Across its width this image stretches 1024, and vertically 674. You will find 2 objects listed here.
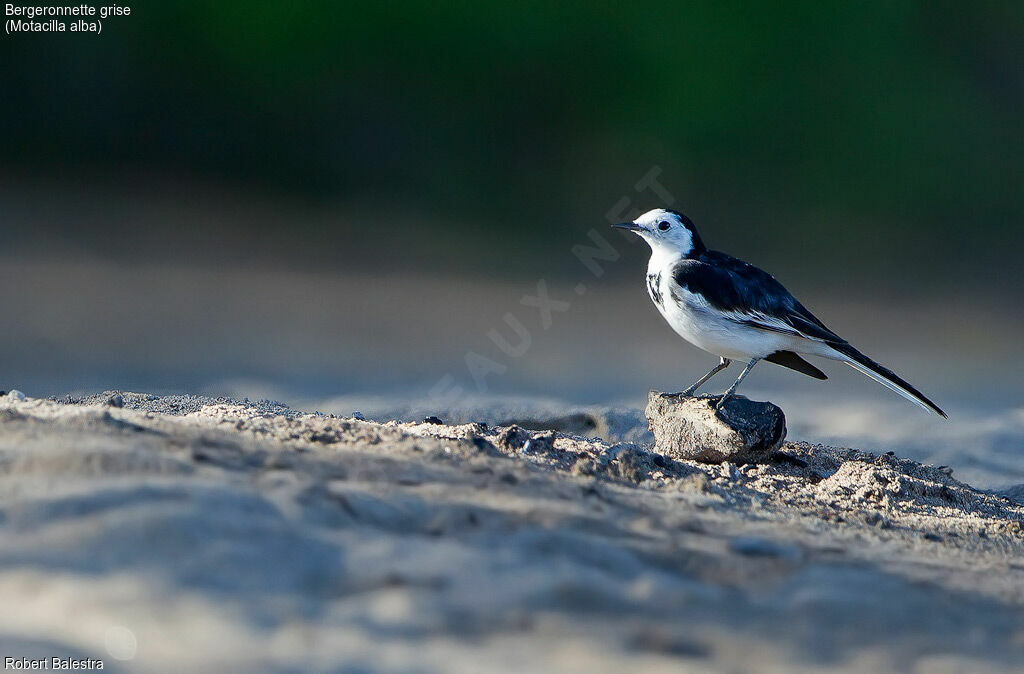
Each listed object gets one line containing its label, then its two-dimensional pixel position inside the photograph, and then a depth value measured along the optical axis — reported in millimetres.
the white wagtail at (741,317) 8461
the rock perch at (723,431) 8281
